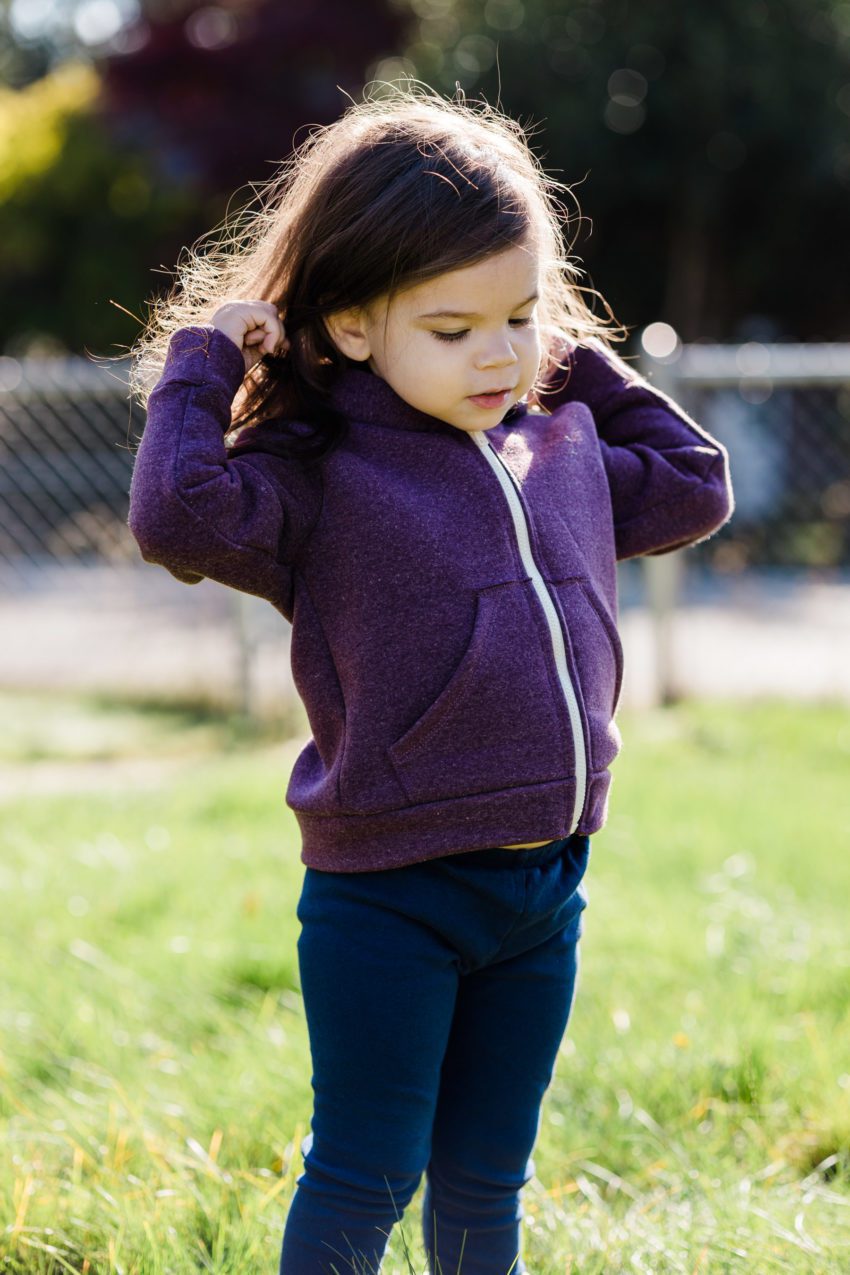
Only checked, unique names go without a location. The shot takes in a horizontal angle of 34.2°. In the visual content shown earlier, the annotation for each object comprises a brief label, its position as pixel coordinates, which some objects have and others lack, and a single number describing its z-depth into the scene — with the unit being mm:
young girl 1522
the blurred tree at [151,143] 12250
